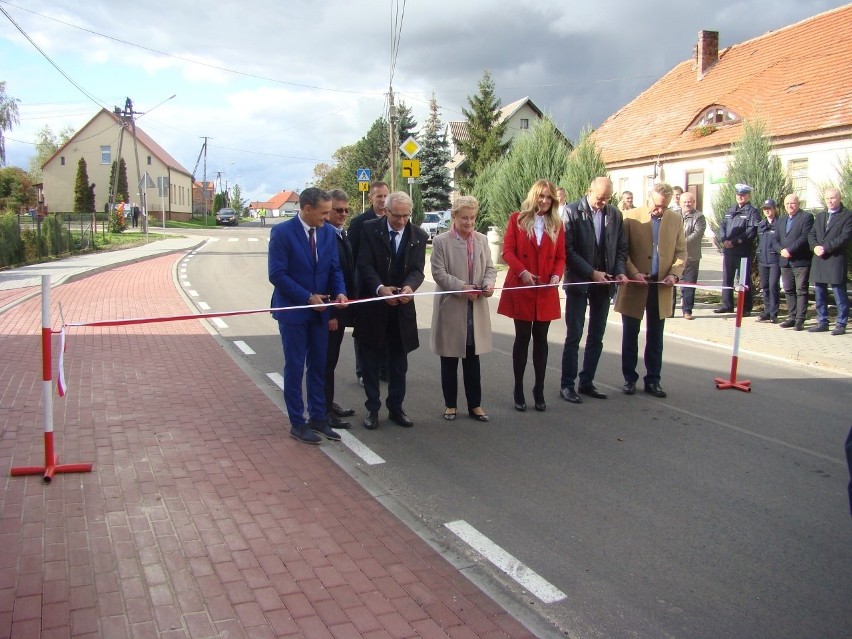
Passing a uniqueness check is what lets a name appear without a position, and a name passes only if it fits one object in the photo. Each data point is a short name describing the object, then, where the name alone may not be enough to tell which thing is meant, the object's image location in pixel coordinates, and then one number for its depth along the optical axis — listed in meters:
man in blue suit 5.63
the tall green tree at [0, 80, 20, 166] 44.77
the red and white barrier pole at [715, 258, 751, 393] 7.59
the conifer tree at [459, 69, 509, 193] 52.22
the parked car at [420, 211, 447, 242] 40.16
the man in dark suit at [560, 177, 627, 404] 7.13
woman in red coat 6.66
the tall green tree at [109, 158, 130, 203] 68.25
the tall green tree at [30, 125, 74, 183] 107.75
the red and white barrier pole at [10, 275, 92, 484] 4.69
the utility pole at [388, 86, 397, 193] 28.05
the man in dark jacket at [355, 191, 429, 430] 6.11
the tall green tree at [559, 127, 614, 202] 17.58
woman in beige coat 6.29
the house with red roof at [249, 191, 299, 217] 191.75
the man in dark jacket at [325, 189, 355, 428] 6.34
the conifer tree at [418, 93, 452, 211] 51.50
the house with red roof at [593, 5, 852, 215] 23.73
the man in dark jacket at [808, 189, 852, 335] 10.76
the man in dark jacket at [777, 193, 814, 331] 11.35
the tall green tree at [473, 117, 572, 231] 19.77
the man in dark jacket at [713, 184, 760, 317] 12.73
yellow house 74.62
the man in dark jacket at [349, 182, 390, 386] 6.76
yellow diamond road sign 20.81
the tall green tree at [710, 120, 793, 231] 14.09
